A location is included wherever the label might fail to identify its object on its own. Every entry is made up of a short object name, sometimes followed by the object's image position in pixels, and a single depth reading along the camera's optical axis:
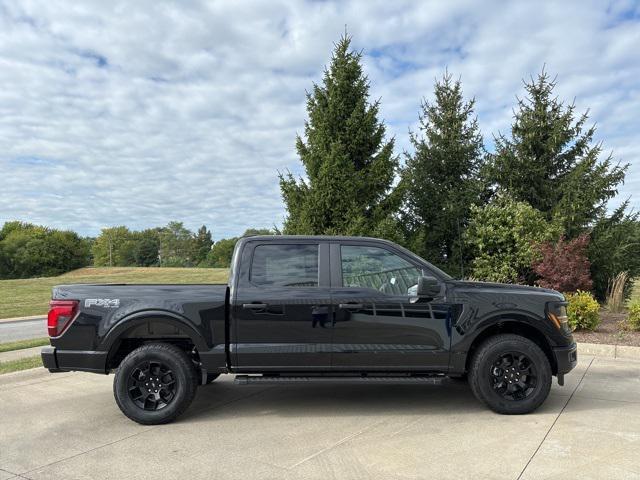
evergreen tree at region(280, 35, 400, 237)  11.92
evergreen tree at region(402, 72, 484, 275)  13.96
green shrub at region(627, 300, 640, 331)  8.30
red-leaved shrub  9.81
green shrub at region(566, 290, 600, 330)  8.51
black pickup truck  4.83
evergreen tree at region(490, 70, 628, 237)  12.93
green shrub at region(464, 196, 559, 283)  12.16
